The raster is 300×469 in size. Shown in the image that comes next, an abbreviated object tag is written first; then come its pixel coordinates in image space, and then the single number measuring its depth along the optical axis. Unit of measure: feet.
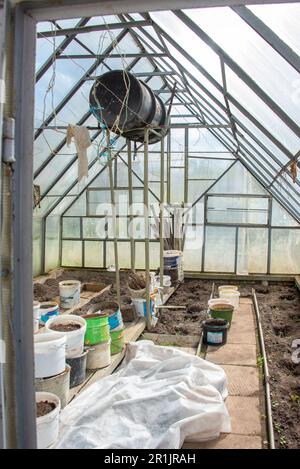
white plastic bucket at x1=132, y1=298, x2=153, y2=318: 15.19
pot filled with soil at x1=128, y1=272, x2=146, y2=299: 15.36
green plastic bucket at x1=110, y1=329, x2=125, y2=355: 12.27
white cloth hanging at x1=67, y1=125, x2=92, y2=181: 9.53
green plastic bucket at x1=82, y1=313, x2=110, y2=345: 10.89
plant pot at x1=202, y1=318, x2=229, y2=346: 14.06
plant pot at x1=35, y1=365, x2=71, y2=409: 8.36
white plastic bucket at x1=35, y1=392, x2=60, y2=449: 7.09
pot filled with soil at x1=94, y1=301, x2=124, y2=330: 12.21
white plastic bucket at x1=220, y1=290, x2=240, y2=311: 18.78
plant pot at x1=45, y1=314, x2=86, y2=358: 9.83
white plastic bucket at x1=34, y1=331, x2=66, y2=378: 8.14
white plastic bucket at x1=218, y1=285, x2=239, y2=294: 19.95
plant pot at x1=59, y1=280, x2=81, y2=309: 18.26
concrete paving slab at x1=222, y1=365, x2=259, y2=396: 10.70
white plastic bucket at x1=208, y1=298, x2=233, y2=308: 16.72
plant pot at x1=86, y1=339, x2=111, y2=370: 11.07
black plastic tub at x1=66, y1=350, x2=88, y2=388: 9.96
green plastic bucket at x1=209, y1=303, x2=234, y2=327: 16.02
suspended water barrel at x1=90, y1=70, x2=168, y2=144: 12.75
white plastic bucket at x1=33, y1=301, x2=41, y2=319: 13.60
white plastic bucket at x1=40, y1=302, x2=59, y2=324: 14.55
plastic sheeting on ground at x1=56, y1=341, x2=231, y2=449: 7.55
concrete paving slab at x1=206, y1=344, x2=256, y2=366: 12.72
